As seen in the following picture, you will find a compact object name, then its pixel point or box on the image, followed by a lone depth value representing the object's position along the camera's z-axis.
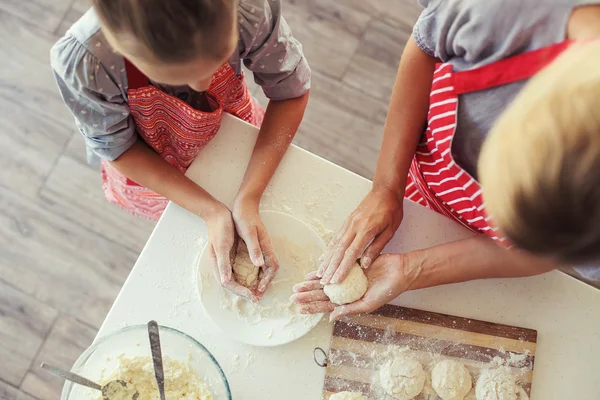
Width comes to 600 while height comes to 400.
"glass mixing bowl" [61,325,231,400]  0.92
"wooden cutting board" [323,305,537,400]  1.00
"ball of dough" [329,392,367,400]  0.96
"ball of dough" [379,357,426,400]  0.97
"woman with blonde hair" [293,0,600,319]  0.53
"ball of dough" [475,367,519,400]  0.97
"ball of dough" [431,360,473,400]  0.97
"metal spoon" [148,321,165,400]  0.92
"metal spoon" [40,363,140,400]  0.90
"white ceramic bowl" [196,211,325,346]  0.97
